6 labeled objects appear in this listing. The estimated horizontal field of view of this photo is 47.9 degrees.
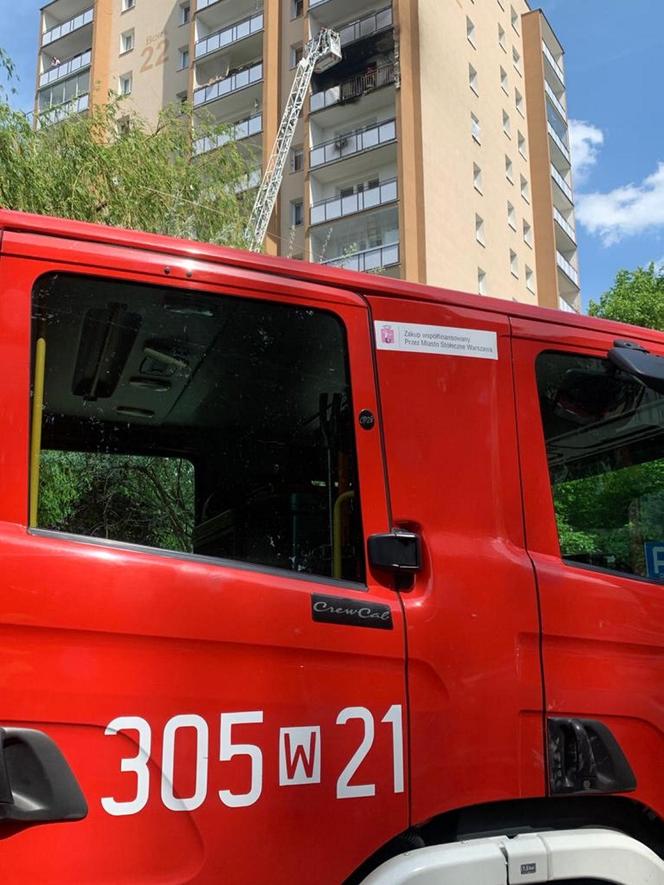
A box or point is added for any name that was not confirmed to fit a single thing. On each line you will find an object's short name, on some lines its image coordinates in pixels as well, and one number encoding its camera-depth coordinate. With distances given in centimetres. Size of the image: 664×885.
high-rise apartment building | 2534
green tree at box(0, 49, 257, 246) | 948
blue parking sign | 223
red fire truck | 153
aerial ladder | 2595
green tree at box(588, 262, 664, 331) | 2086
